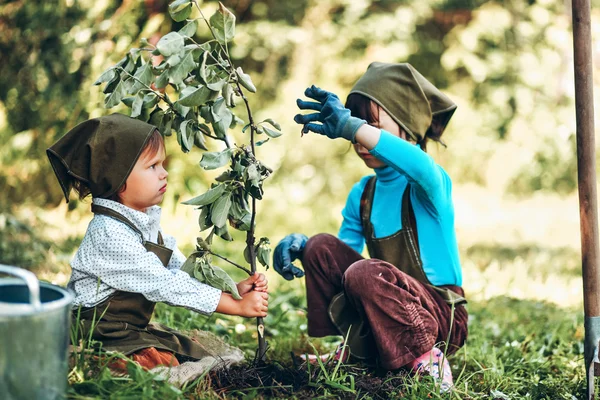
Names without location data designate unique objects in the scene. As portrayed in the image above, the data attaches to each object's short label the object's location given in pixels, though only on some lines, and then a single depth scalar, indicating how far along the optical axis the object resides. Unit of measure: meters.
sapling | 2.15
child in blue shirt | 2.39
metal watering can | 1.53
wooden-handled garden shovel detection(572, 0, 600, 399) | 2.37
